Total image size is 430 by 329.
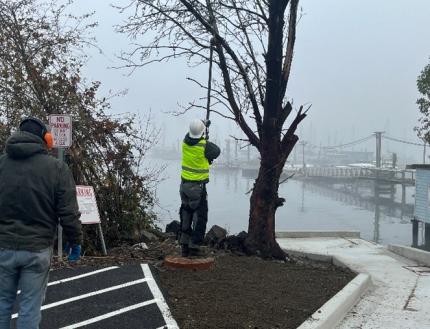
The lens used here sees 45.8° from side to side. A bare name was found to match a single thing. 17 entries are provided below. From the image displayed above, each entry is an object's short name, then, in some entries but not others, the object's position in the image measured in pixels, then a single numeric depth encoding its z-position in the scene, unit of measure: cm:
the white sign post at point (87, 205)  835
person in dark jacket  402
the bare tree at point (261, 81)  1005
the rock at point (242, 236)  1024
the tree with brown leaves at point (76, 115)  1040
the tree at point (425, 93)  2695
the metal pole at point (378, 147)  5556
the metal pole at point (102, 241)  890
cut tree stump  725
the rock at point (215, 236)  1032
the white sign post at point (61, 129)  782
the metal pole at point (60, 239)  782
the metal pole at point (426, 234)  1763
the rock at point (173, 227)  1170
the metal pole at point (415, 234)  1909
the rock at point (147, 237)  1034
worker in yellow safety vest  765
